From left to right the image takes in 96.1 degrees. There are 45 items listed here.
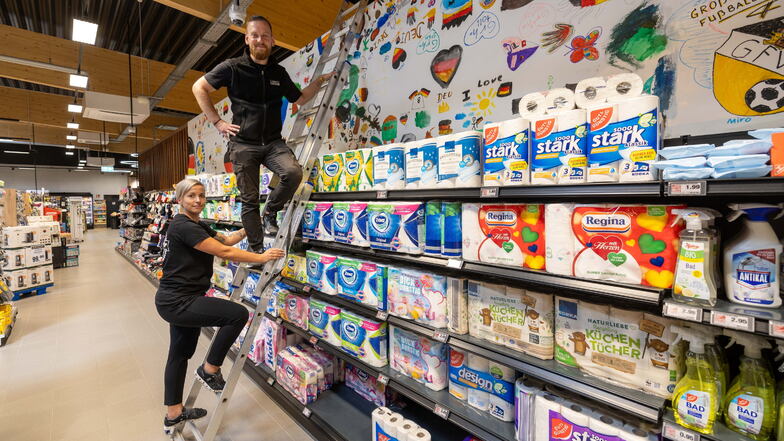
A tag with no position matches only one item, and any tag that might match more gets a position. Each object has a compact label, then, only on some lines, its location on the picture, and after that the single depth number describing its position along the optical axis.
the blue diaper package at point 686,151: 1.08
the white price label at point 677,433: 1.11
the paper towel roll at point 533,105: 1.57
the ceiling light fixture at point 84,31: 3.63
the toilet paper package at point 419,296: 1.92
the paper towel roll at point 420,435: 1.82
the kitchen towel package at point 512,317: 1.55
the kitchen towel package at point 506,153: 1.50
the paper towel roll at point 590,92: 1.43
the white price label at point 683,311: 1.06
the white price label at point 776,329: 0.93
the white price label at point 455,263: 1.75
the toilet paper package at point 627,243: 1.20
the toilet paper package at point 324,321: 2.56
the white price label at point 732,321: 0.98
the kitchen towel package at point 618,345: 1.25
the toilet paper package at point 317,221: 2.60
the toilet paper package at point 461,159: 1.70
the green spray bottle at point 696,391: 1.11
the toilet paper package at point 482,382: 1.72
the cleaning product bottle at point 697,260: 1.09
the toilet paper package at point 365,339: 2.29
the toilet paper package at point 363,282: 2.23
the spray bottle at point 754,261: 1.05
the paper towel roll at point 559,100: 1.50
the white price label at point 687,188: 1.04
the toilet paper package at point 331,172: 2.52
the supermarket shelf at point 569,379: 1.22
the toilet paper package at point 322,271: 2.58
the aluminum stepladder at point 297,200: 2.32
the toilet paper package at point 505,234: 1.53
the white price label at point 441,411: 1.84
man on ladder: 2.58
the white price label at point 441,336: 1.84
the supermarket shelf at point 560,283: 1.19
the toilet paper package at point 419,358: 2.02
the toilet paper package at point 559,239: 1.40
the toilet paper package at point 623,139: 1.18
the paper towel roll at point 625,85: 1.35
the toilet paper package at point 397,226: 2.00
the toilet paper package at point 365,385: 2.67
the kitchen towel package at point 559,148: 1.34
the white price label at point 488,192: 1.56
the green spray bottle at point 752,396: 1.07
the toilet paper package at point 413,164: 1.98
